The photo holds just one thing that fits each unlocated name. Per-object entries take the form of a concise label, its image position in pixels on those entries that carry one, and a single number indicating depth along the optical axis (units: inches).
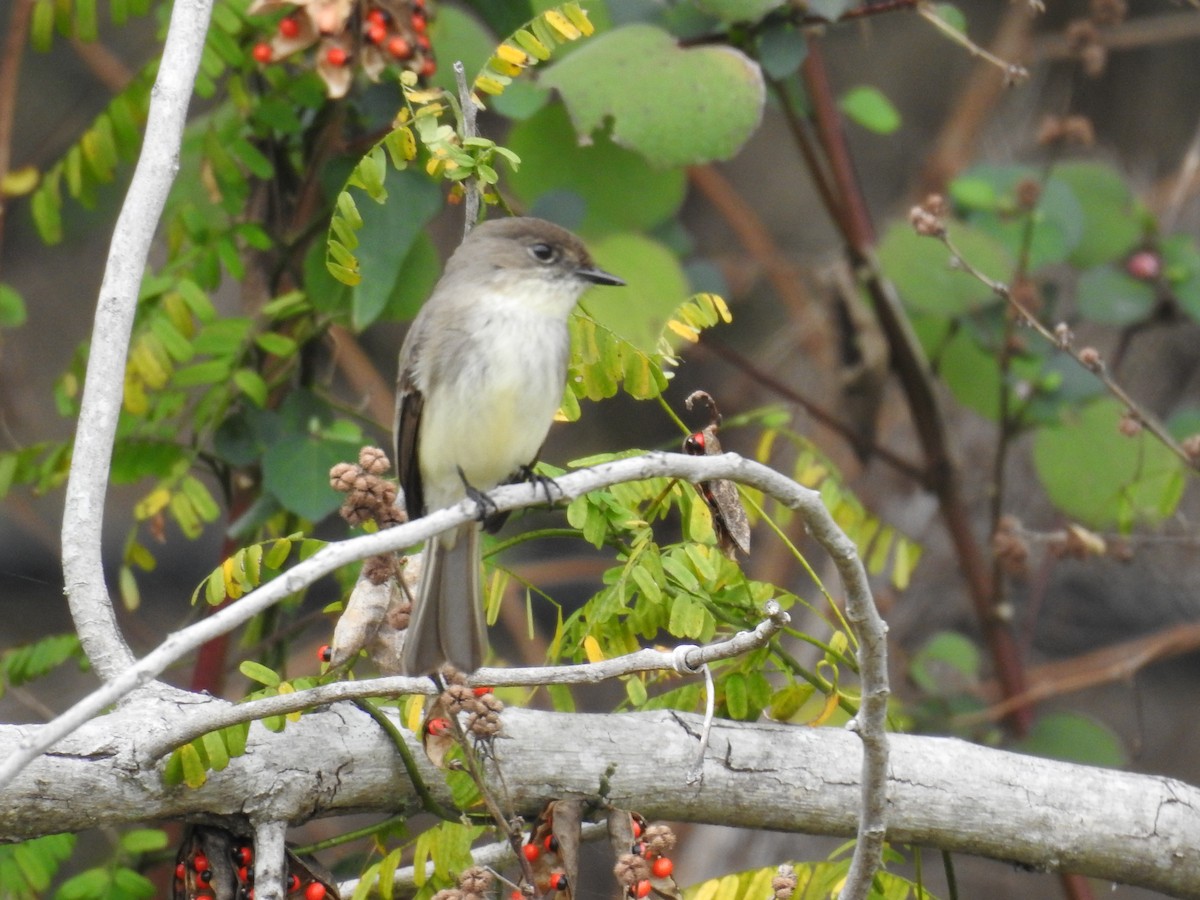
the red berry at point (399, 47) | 246.4
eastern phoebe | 232.7
